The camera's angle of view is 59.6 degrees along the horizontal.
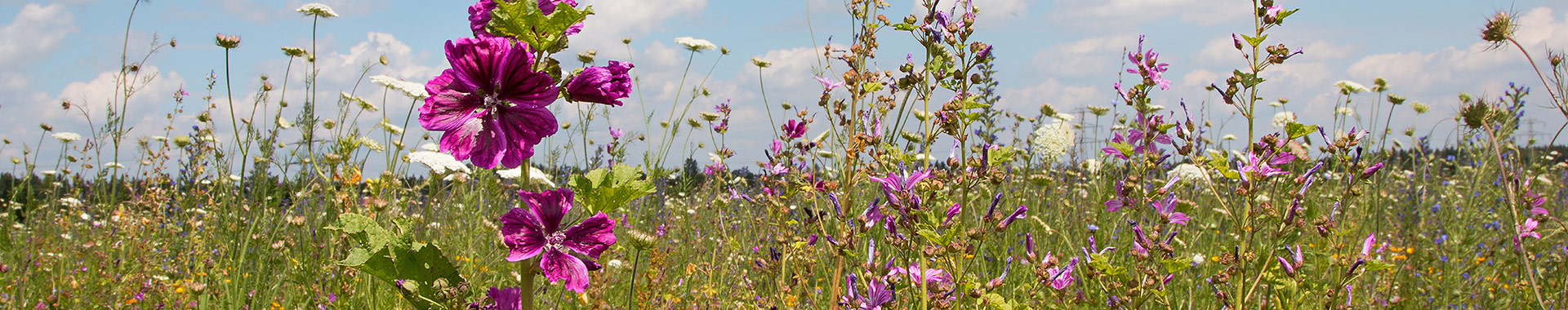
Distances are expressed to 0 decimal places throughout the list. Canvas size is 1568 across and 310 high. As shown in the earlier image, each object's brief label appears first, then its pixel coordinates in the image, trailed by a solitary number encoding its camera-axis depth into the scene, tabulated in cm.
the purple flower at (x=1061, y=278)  90
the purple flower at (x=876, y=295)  85
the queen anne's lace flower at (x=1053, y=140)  439
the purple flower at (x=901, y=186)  81
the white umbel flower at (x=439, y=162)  258
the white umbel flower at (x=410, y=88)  300
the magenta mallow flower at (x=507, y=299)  60
